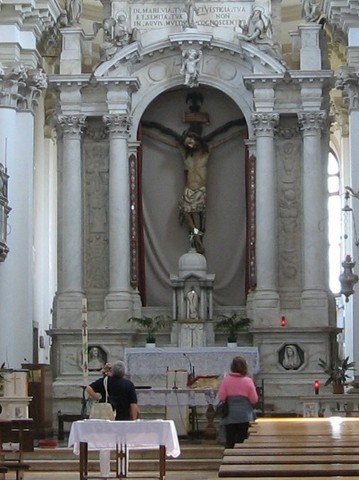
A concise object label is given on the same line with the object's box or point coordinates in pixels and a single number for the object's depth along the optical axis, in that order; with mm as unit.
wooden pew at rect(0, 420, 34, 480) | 15517
